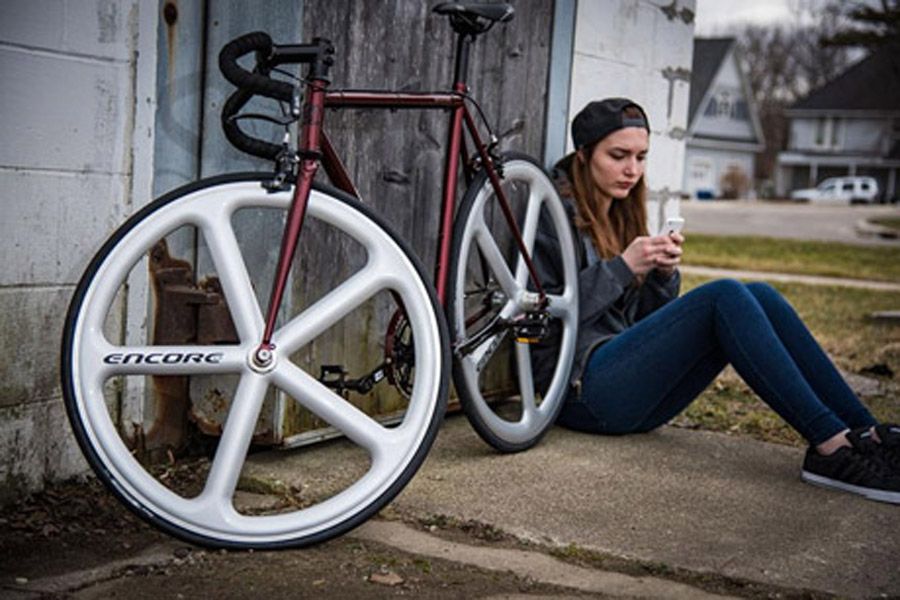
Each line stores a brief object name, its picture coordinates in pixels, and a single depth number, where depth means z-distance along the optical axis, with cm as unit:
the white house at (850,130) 6203
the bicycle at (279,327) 249
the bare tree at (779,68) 6806
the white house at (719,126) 5656
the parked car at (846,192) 5906
